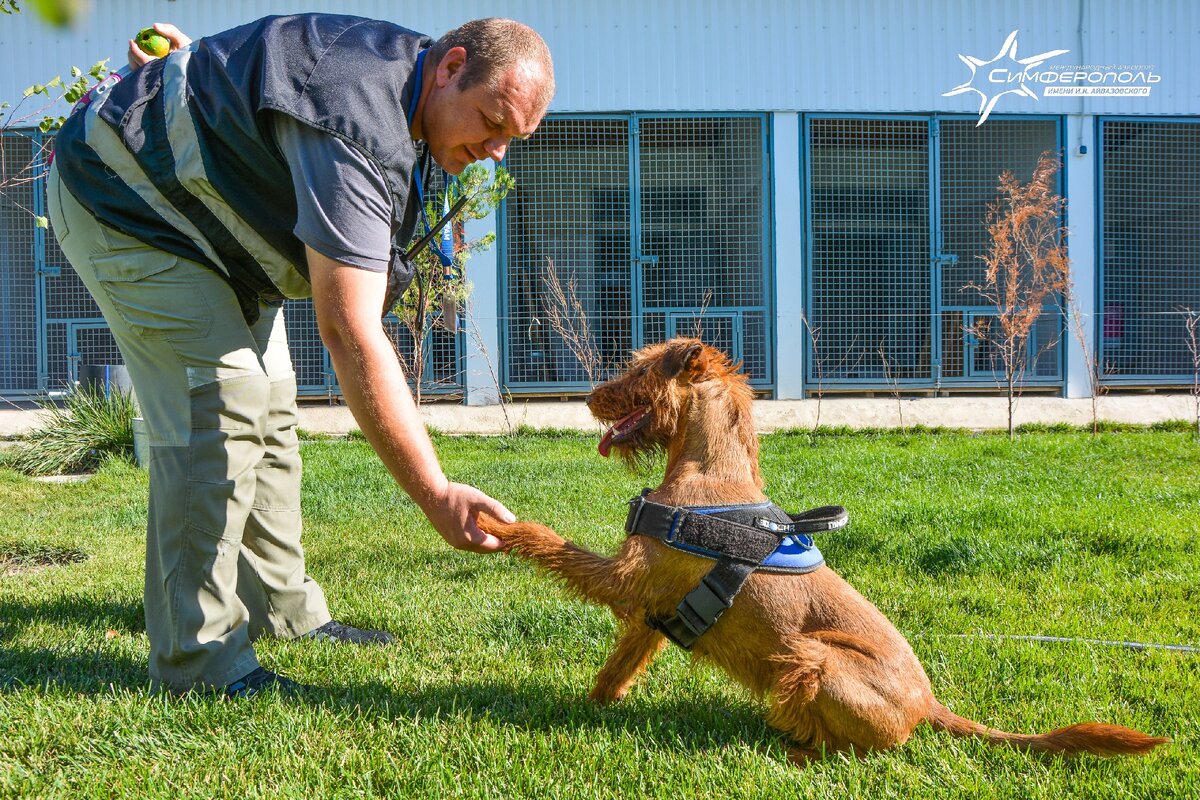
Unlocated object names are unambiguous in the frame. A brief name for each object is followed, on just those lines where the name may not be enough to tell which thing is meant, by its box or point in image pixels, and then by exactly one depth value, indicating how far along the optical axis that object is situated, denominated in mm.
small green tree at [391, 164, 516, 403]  9336
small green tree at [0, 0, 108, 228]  719
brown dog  2320
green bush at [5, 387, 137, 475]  8234
